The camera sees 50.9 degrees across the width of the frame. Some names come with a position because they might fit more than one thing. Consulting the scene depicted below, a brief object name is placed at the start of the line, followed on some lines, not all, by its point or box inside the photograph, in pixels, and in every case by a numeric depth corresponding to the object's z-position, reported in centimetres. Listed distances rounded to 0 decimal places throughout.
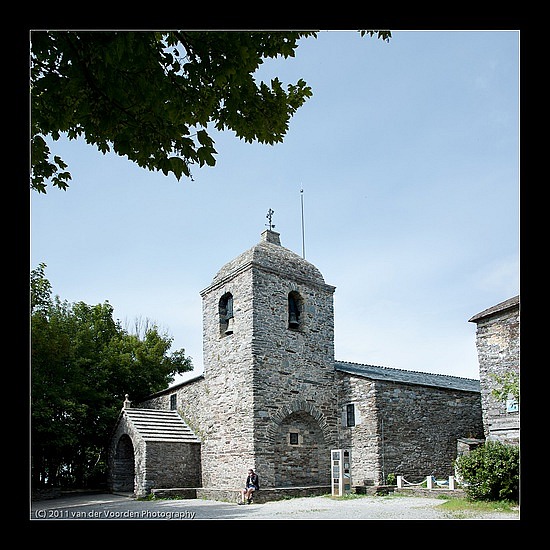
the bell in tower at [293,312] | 1622
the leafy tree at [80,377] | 1702
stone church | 1476
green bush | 994
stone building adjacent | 1239
